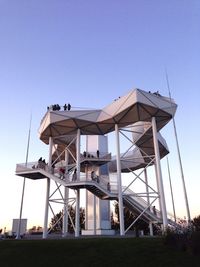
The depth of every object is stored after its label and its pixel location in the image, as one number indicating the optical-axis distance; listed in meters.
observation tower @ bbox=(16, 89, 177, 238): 23.75
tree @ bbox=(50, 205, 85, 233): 52.97
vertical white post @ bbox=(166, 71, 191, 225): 17.98
